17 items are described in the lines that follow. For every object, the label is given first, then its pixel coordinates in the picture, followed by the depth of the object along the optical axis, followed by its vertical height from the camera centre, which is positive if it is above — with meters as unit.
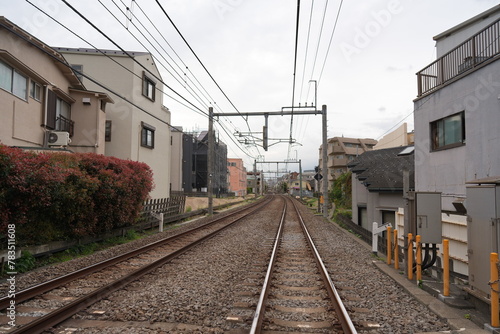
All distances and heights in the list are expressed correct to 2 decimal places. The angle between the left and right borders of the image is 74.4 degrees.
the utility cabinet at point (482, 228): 4.39 -0.59
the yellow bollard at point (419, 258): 6.08 -1.36
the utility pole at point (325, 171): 21.95 +0.94
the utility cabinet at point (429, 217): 6.28 -0.60
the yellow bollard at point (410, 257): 6.50 -1.41
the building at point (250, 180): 136.62 +1.72
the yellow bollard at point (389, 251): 8.06 -1.61
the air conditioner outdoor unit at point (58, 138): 14.20 +1.91
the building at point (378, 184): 14.98 +0.06
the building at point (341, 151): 53.00 +5.45
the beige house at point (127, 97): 19.64 +5.25
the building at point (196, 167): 54.53 +2.91
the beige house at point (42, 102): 11.69 +3.53
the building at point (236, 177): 88.62 +1.93
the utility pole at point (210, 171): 23.21 +0.87
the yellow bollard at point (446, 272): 5.09 -1.35
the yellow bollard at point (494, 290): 3.97 -1.25
